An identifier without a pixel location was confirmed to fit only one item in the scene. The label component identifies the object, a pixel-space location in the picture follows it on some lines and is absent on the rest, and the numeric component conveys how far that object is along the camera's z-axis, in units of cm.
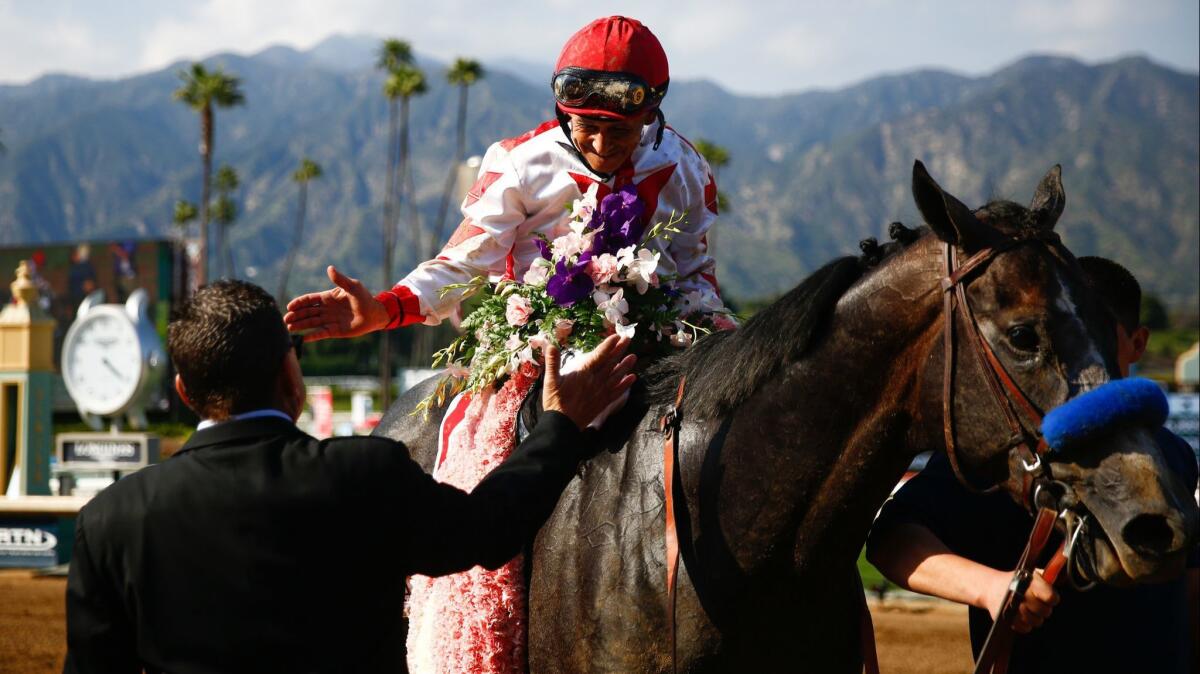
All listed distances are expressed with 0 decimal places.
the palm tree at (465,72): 4400
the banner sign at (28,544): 1093
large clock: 1552
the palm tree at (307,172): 5909
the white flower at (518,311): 321
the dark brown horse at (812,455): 218
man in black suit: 195
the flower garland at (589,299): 318
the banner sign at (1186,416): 1325
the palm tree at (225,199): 7081
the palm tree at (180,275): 2780
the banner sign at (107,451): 1319
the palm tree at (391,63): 4453
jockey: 314
